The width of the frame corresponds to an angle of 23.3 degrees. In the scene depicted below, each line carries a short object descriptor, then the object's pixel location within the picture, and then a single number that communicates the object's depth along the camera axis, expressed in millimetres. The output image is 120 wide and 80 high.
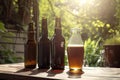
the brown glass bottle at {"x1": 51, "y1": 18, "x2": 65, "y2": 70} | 1698
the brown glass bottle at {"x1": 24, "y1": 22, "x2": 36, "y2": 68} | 1852
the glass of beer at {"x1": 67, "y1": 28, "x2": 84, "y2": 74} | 1591
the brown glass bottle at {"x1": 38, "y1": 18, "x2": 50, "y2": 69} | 1775
